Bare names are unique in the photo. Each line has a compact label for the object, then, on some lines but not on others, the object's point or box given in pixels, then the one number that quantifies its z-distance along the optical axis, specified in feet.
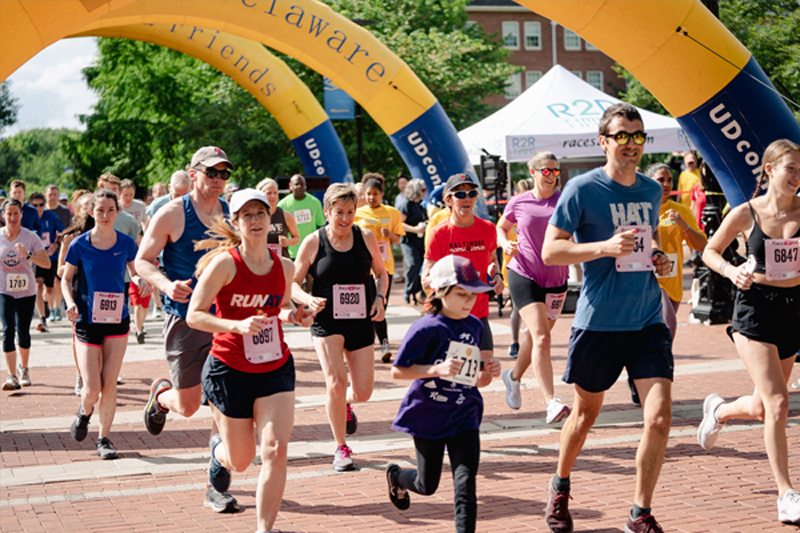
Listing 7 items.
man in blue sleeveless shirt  19.11
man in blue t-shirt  15.43
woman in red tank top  14.71
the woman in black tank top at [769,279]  16.62
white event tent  55.26
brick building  192.34
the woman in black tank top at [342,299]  20.45
